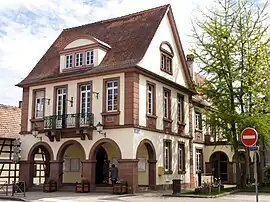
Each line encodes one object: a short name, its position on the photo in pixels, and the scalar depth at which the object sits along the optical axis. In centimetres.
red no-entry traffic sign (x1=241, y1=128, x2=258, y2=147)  1370
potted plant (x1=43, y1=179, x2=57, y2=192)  2573
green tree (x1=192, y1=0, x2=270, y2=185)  2722
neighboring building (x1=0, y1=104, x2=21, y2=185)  3300
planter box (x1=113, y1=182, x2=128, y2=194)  2312
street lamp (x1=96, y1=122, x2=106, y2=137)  2466
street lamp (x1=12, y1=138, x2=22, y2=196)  2630
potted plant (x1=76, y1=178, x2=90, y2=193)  2441
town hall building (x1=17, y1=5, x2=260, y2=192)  2491
